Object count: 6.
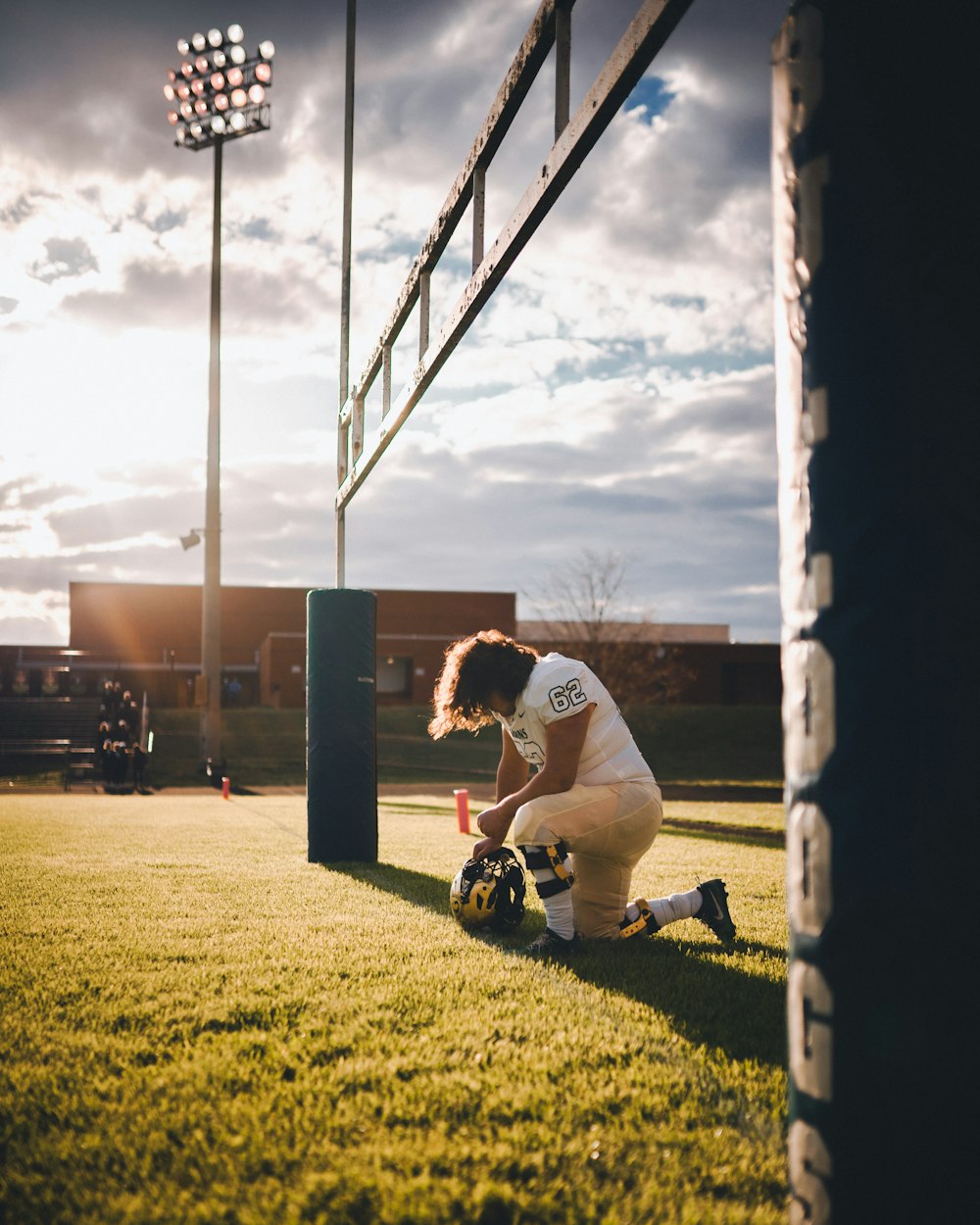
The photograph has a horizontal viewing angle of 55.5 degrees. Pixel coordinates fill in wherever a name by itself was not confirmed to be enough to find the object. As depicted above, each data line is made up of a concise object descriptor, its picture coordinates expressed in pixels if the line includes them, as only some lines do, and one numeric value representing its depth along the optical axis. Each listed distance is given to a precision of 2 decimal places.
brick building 48.69
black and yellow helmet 4.73
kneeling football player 4.26
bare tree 37.44
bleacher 24.70
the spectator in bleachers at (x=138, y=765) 21.22
